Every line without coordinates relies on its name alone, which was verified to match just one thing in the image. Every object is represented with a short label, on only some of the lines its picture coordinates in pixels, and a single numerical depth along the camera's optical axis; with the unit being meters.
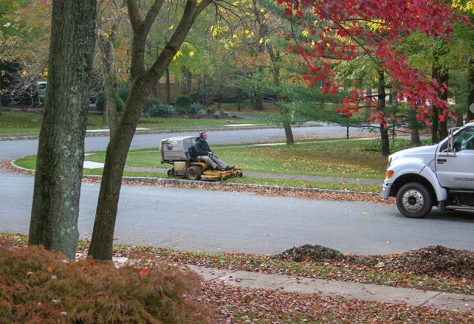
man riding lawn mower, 21.22
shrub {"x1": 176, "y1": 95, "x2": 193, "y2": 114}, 59.93
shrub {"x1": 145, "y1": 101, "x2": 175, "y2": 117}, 56.19
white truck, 14.99
